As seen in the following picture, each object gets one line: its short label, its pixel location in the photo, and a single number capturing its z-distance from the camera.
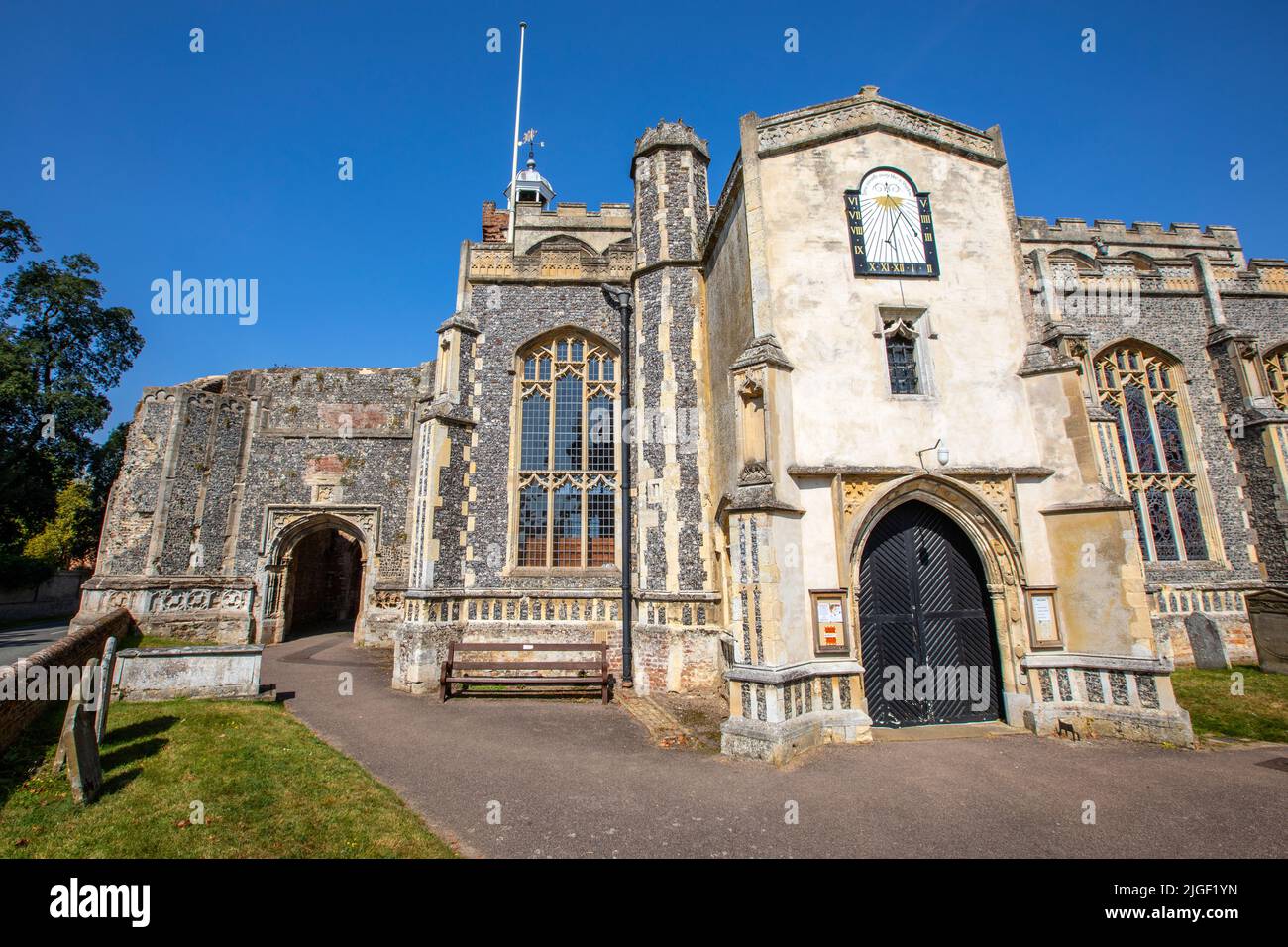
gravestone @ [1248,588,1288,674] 11.33
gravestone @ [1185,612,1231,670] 11.80
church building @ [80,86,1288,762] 7.77
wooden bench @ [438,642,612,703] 9.63
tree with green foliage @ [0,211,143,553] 20.58
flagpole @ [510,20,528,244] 24.58
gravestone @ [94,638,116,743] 5.73
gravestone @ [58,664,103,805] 4.91
